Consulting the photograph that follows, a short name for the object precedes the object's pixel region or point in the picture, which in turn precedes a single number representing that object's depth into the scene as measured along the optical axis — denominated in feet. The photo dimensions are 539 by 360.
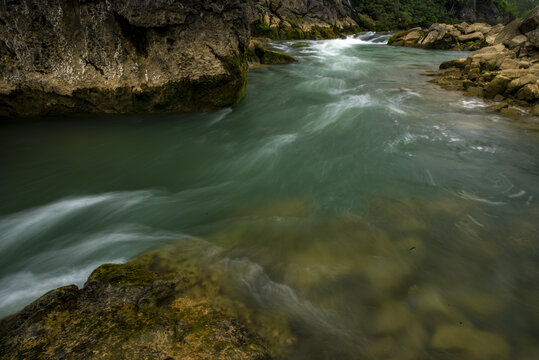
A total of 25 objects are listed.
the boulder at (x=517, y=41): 40.33
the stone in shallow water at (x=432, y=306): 7.02
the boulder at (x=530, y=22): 41.43
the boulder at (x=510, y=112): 22.24
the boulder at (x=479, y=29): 75.56
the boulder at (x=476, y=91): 27.29
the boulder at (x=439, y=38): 69.82
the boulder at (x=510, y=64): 31.60
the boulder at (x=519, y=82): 24.32
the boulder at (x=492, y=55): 34.30
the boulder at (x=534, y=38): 36.49
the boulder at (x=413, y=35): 77.75
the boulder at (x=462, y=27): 78.21
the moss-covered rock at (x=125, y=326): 4.91
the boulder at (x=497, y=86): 25.68
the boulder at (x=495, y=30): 73.08
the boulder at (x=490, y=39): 64.21
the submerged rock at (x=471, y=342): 6.25
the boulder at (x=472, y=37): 71.91
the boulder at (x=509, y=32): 45.14
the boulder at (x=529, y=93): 22.89
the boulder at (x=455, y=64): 37.77
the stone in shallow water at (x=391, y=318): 6.68
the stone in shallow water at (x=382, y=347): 6.12
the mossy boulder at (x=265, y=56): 42.65
